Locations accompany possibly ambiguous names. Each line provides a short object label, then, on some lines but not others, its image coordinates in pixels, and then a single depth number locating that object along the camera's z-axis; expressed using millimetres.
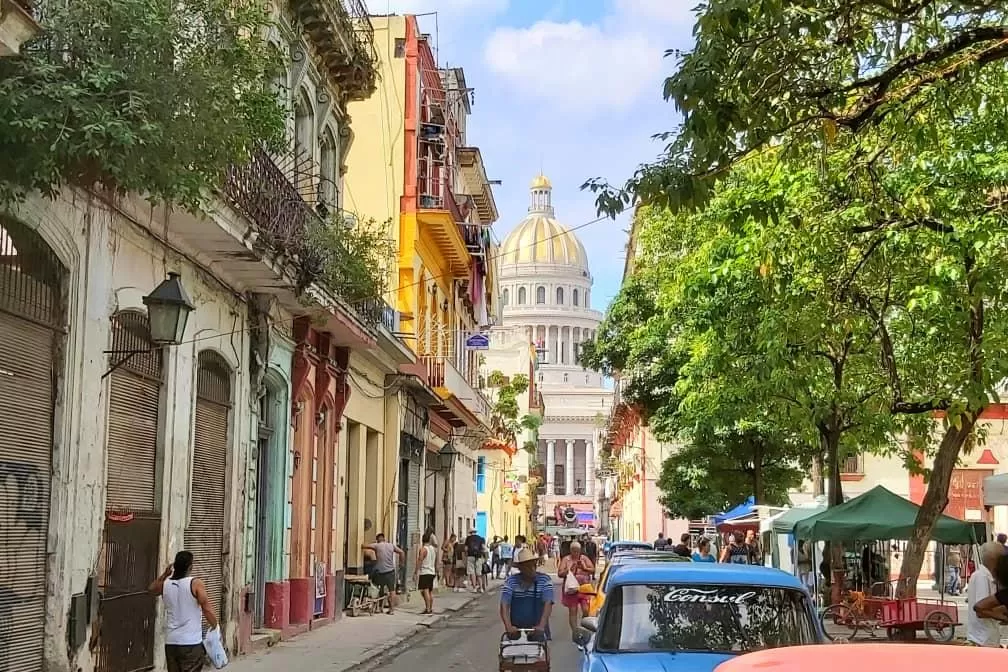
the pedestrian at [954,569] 36188
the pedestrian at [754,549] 32938
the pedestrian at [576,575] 17031
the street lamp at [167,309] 11508
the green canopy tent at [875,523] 20141
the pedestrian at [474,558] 36781
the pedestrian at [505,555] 46181
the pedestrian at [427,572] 25422
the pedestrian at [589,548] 31795
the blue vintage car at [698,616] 7902
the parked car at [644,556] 17547
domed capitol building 156750
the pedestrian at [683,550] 23219
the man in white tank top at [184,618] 9711
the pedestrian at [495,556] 47812
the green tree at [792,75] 8531
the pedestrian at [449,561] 36219
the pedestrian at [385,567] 25172
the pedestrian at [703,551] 29625
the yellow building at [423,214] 30031
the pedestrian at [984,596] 11547
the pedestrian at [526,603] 11344
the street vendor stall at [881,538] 18547
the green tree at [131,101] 8773
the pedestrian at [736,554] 31094
